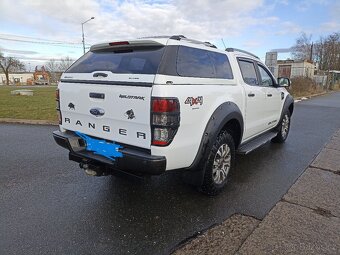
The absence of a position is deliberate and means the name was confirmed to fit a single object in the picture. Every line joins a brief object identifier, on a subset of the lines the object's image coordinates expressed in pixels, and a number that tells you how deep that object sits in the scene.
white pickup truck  2.70
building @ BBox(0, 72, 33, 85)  83.34
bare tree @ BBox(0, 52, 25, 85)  68.50
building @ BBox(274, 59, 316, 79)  37.53
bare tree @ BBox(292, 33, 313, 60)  58.79
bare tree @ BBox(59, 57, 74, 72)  86.25
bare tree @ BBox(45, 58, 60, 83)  91.13
